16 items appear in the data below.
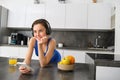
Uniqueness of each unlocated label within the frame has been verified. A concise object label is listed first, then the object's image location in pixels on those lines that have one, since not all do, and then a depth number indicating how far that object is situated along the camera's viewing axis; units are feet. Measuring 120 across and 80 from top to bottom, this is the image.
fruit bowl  4.04
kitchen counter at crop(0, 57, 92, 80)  3.24
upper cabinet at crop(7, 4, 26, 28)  12.64
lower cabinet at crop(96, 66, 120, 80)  4.01
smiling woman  4.75
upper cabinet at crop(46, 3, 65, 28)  12.20
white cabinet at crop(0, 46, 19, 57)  11.97
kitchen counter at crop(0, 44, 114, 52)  11.10
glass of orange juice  4.60
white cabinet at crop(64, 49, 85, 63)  11.17
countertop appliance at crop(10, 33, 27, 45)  12.70
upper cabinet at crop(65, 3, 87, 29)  12.05
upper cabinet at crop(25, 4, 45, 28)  12.47
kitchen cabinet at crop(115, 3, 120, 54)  10.48
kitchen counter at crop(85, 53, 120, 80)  3.83
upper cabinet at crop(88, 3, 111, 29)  11.76
